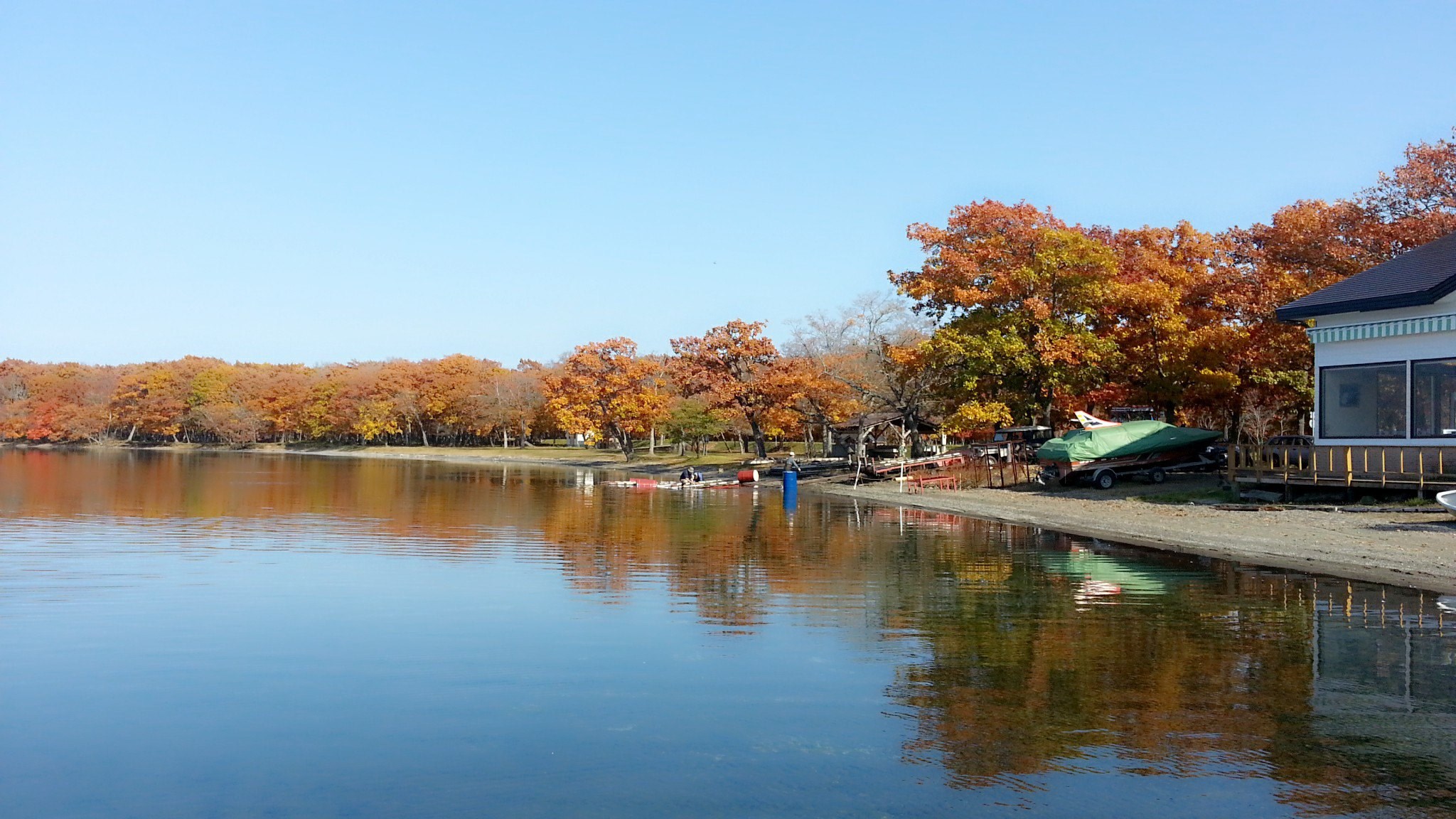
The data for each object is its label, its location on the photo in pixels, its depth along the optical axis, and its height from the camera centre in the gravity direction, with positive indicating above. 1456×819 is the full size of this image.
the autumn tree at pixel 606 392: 69.69 +3.12
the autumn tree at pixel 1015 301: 34.62 +4.68
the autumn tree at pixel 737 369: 52.91 +3.55
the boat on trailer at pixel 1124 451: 31.45 -0.21
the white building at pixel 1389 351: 21.06 +1.90
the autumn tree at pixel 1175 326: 31.25 +3.70
